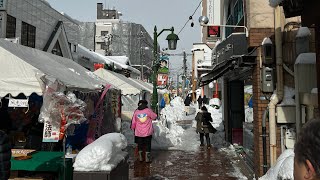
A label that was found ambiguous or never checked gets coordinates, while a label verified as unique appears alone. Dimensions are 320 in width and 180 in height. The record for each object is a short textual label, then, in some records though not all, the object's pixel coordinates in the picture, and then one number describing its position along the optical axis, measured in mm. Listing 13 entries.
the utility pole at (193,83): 40906
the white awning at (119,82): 13523
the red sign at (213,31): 12438
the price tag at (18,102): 5961
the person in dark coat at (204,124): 12492
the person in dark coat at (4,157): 3355
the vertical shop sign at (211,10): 17775
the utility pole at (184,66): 44262
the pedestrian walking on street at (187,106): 31542
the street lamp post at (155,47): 15305
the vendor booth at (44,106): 5478
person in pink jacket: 9281
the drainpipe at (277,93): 6625
